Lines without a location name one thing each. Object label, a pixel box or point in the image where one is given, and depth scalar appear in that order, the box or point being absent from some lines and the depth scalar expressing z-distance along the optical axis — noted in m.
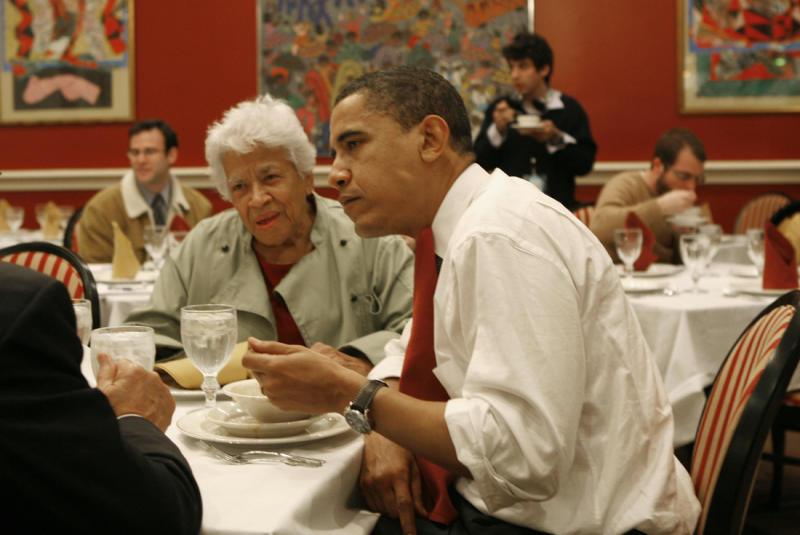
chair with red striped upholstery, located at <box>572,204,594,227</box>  4.50
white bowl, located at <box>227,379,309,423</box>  1.34
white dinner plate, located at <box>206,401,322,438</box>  1.32
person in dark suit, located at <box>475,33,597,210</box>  5.28
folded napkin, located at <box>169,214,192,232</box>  3.71
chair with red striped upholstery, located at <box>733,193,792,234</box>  6.24
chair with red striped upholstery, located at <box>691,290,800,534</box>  1.28
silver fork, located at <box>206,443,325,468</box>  1.23
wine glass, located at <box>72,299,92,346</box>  1.56
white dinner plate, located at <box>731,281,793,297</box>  2.91
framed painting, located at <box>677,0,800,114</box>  6.36
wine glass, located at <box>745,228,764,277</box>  3.19
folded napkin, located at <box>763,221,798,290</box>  2.88
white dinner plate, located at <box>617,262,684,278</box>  3.51
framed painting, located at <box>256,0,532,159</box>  6.50
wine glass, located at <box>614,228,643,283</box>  3.14
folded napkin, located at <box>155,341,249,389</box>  1.66
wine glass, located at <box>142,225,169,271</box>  3.48
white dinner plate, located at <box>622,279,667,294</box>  3.07
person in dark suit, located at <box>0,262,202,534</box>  0.77
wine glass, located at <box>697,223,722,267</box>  3.45
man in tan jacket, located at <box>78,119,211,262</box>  4.38
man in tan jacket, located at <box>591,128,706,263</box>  4.14
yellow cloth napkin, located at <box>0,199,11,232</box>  5.62
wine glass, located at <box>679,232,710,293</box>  3.11
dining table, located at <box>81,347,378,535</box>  1.04
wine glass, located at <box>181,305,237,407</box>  1.39
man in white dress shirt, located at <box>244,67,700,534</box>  1.12
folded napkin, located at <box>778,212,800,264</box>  3.95
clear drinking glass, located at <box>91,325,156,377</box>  1.28
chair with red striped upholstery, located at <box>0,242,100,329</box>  2.65
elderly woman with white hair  2.20
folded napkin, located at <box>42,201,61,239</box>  5.18
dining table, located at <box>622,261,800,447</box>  2.77
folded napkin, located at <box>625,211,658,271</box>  3.52
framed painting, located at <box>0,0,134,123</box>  6.96
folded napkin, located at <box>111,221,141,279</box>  3.41
